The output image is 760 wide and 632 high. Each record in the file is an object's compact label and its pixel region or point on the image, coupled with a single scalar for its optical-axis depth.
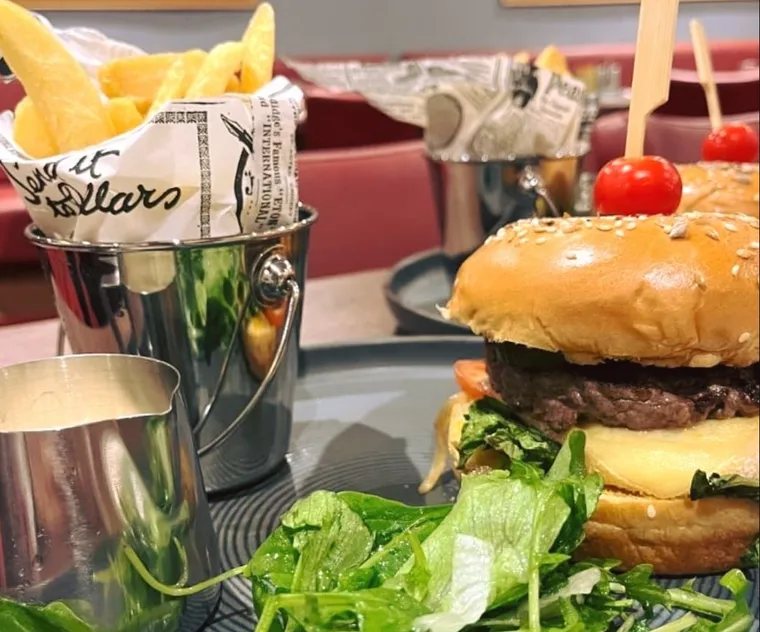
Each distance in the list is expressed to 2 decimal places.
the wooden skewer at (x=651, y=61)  0.21
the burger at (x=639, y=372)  0.22
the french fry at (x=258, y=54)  0.24
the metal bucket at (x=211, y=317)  0.21
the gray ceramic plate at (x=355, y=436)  0.22
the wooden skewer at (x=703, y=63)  0.33
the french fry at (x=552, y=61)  0.44
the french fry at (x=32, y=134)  0.22
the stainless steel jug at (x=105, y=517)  0.15
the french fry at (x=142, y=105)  0.23
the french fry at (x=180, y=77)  0.23
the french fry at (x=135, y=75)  0.24
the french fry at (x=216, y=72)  0.22
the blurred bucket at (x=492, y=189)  0.39
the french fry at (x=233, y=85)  0.24
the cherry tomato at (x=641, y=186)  0.24
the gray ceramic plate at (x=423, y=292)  0.36
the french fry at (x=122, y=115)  0.22
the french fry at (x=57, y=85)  0.21
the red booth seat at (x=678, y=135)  0.62
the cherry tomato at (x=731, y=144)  0.39
